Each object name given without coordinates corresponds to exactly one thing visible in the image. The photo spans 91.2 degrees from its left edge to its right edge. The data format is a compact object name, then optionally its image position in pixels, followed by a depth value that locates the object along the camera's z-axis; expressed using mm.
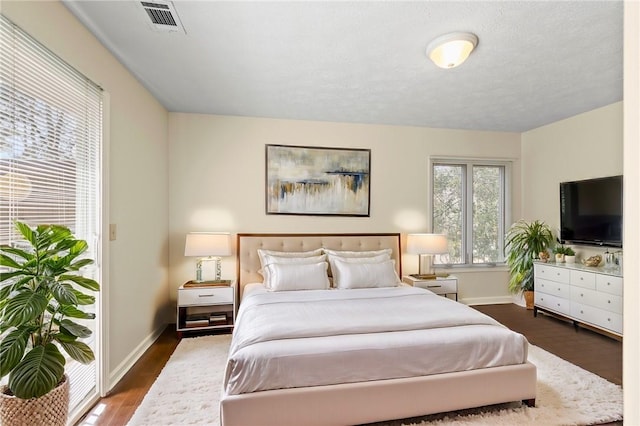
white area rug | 1993
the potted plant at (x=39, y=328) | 1346
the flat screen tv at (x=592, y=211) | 3383
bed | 1812
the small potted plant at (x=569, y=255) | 3861
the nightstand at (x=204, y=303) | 3396
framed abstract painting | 4031
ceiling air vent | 1878
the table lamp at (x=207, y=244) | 3451
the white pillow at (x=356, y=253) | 3775
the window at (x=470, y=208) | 4555
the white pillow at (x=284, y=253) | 3688
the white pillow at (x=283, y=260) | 3453
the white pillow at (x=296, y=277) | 3236
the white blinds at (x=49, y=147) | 1519
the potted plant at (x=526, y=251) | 4141
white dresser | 3135
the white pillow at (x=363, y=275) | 3383
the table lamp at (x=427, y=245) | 3945
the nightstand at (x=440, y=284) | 3844
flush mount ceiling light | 2147
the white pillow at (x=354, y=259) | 3576
